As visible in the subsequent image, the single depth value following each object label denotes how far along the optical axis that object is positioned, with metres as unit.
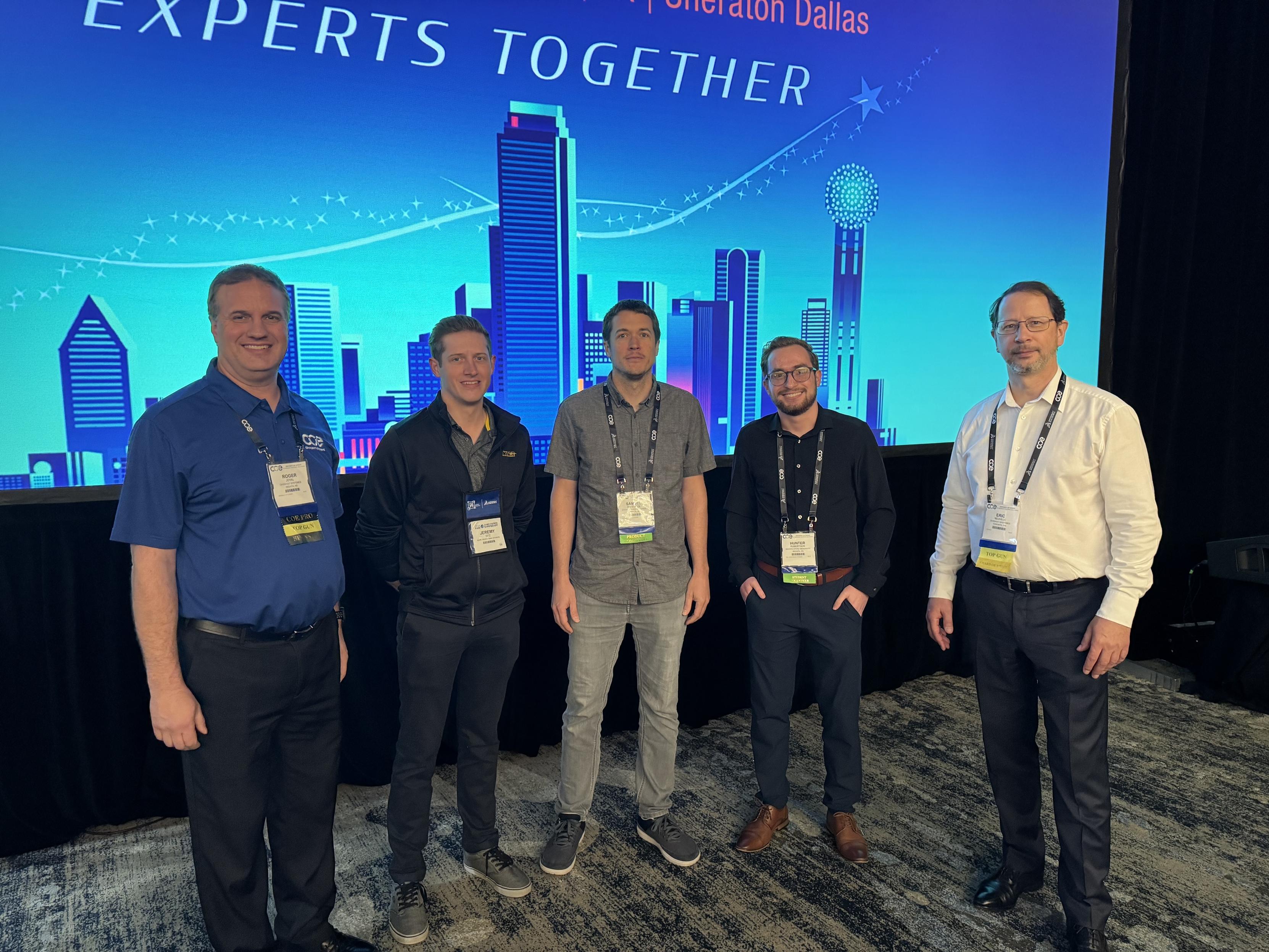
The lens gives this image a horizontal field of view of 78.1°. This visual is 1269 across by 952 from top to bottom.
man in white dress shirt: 1.92
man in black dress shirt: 2.45
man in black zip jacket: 2.12
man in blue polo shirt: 1.65
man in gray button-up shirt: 2.35
